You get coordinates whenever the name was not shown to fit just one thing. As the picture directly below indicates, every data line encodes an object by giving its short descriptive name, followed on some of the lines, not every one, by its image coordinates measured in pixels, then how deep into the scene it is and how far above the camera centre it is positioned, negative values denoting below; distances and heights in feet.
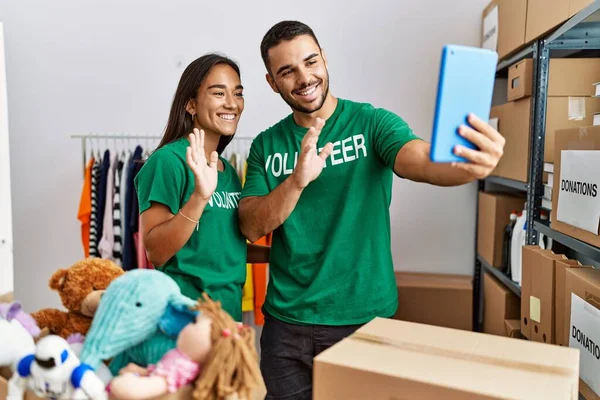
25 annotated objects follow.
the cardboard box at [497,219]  7.54 -0.80
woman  4.06 -0.30
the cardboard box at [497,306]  7.03 -1.97
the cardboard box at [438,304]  8.07 -2.16
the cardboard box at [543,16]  5.42 +1.59
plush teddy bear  3.09 -0.79
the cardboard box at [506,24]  6.51 +1.88
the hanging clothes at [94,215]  8.69 -0.95
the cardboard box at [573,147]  4.40 +0.16
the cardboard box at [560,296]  4.90 -1.24
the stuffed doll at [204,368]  2.35 -0.94
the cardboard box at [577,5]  5.11 +1.54
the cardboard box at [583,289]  4.22 -1.03
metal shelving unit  5.80 +0.77
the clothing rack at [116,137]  9.16 +0.35
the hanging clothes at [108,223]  8.53 -1.06
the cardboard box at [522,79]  6.17 +1.00
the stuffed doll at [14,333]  2.91 -1.01
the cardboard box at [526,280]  5.67 -1.27
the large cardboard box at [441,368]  2.53 -1.05
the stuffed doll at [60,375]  2.40 -1.00
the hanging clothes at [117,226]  8.50 -1.10
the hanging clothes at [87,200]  8.77 -0.72
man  4.72 -0.55
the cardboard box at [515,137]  6.37 +0.33
